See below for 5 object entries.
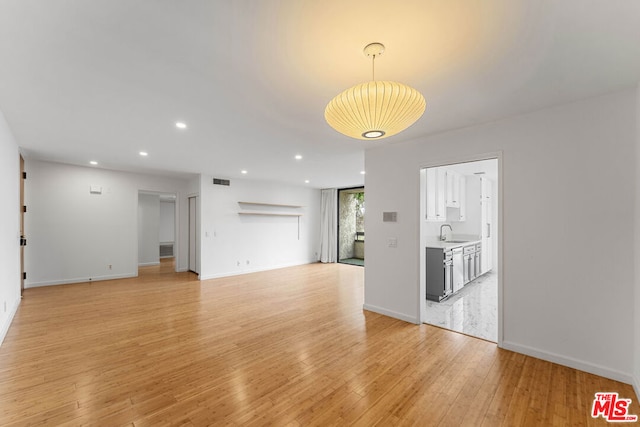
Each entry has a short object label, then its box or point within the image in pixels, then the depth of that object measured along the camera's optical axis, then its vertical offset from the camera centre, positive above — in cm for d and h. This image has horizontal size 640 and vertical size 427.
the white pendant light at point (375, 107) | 153 +65
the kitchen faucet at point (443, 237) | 609 -47
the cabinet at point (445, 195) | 471 +44
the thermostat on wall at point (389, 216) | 382 +0
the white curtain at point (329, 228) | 881 -40
